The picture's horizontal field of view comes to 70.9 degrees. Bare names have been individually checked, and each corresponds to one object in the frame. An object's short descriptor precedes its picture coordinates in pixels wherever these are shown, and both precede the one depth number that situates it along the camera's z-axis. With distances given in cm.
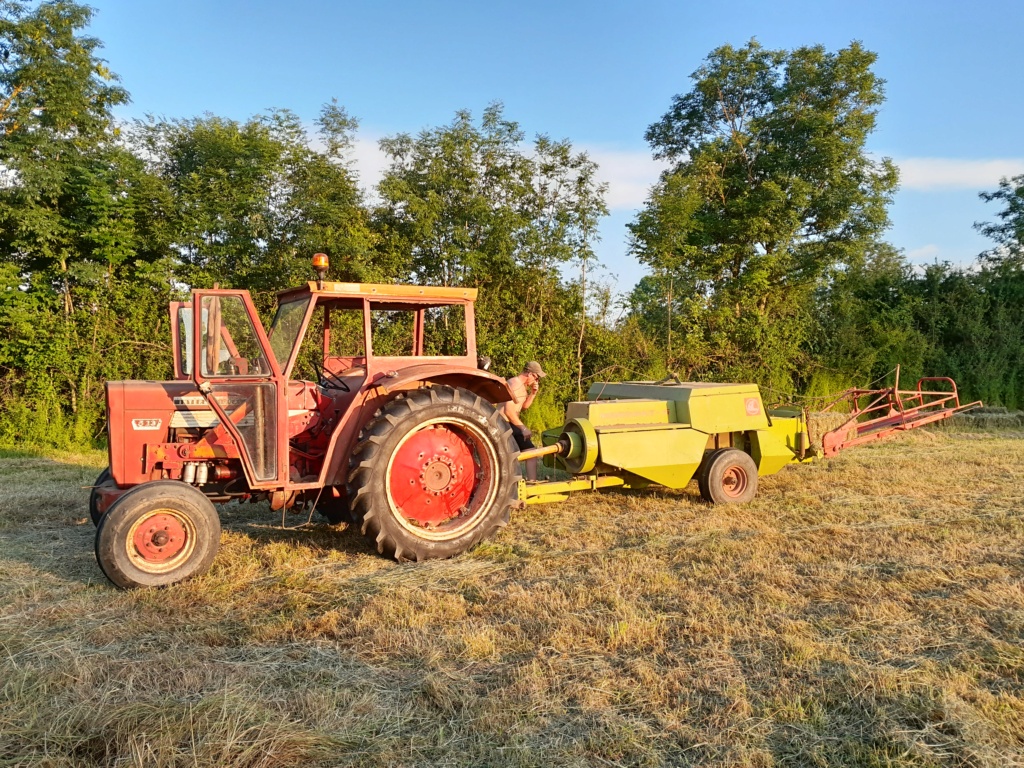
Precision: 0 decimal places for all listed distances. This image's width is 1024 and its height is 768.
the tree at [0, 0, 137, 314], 895
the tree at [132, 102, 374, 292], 966
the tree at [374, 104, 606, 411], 1053
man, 641
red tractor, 411
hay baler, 587
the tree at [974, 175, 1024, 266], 1495
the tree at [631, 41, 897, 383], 1218
